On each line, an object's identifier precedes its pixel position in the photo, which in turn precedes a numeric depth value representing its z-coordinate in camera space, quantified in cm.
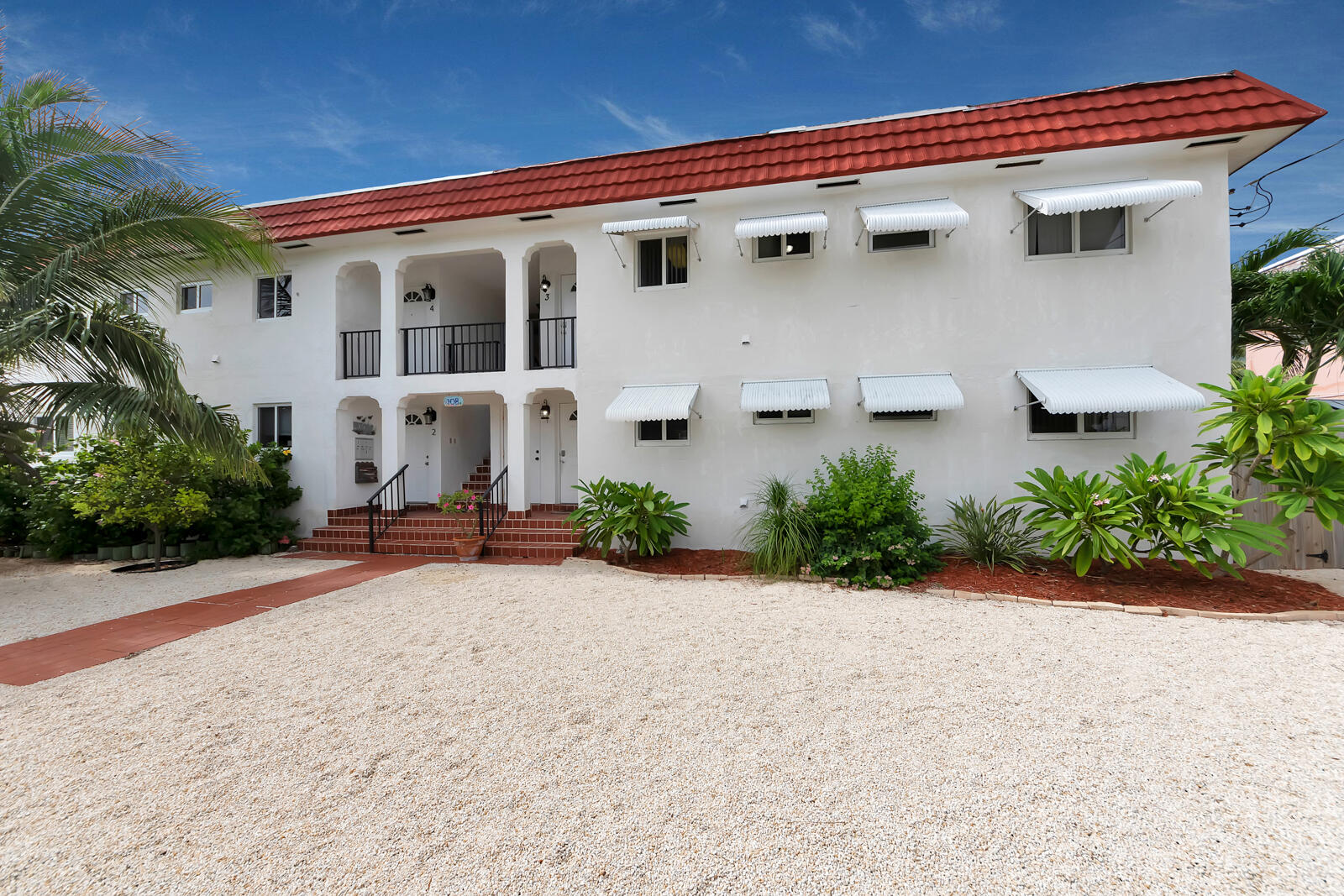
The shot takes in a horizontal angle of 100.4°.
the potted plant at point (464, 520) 1004
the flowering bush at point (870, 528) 755
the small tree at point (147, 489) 909
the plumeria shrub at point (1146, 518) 641
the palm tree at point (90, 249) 679
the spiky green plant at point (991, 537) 792
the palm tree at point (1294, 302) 781
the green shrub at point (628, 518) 892
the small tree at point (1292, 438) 615
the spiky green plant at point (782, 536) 810
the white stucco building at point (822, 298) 834
